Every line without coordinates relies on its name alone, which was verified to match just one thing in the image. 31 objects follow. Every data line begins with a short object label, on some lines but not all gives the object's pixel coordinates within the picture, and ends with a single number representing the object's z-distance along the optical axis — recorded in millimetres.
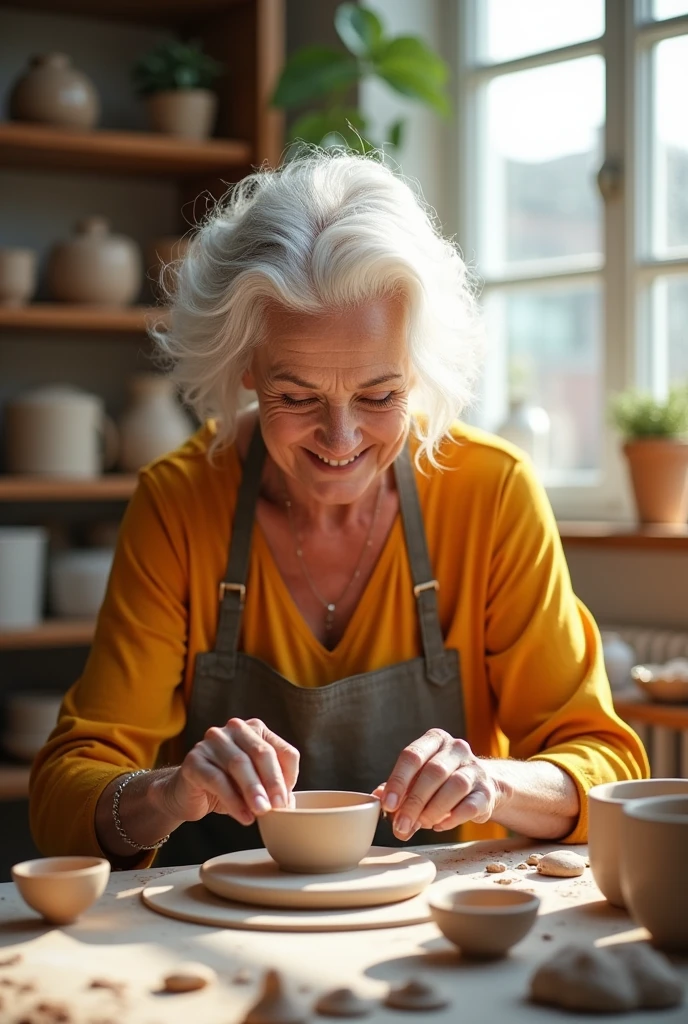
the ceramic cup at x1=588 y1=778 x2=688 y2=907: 1178
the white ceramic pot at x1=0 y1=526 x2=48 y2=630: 3189
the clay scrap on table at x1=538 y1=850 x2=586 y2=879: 1322
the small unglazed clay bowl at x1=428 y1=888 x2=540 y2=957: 1018
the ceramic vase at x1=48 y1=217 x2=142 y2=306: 3365
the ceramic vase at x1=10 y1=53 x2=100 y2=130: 3285
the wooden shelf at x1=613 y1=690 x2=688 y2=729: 2625
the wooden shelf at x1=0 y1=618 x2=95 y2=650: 3188
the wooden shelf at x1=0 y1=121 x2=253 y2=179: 3254
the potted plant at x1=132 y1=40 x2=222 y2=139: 3441
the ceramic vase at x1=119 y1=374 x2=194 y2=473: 3400
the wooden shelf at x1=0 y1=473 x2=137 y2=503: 3225
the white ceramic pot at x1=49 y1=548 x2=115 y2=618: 3316
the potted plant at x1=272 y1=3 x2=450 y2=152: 3271
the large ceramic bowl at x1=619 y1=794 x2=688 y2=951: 1047
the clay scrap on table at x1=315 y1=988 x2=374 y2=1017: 928
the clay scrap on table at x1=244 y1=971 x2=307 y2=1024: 913
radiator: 2846
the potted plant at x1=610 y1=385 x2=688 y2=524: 2953
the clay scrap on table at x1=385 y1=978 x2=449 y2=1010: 935
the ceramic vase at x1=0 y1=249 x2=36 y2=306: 3240
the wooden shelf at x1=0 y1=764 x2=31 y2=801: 3131
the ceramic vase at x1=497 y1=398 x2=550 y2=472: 3369
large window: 3266
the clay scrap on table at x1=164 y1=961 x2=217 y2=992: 977
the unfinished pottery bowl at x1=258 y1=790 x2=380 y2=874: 1229
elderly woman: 1649
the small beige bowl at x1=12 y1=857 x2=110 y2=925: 1138
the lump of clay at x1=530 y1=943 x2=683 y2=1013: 932
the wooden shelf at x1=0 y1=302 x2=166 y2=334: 3254
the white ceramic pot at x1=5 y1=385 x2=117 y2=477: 3295
